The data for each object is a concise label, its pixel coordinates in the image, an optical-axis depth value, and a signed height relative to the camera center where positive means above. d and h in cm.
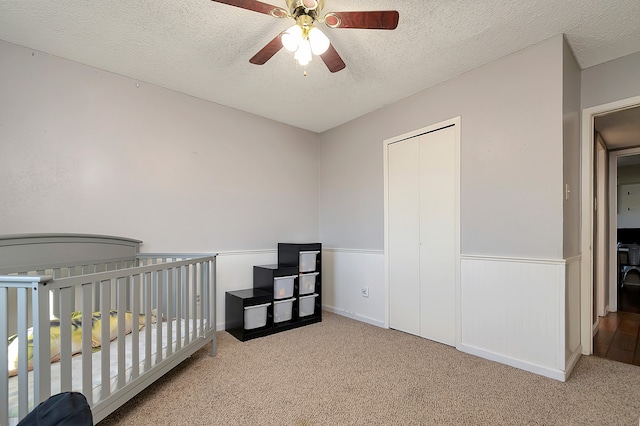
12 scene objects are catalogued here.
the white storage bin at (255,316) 281 -98
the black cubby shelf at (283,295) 286 -83
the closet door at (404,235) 294 -23
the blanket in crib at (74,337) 146 -68
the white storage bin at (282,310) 305 -99
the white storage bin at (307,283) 328 -78
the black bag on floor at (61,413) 59 -40
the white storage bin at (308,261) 332 -53
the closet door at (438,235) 265 -21
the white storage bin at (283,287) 307 -76
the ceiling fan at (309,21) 149 +98
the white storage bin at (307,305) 326 -101
